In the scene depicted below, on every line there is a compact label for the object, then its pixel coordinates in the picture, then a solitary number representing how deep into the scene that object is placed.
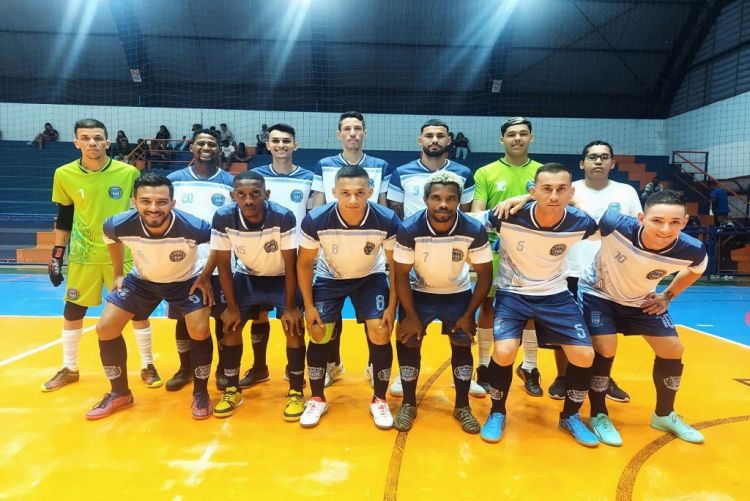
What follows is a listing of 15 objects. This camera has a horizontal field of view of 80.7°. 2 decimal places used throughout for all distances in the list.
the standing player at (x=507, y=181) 3.56
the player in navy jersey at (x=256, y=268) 3.10
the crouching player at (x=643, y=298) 2.89
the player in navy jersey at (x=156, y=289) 3.10
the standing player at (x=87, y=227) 3.65
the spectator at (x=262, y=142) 15.05
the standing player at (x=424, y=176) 3.62
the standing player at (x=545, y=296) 2.83
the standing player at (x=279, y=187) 3.75
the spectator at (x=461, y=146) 15.20
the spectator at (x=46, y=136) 14.83
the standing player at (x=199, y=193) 3.64
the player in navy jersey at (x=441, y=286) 2.94
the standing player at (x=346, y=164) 3.82
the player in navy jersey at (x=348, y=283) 3.04
